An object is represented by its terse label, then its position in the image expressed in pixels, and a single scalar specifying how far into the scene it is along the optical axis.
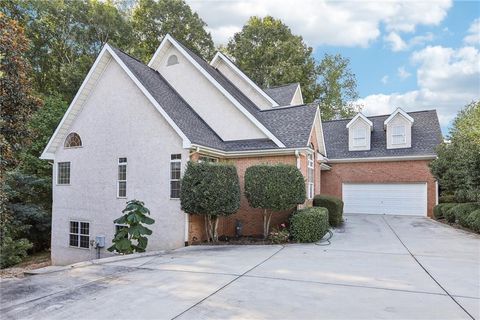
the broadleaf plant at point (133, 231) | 10.31
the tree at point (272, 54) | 31.88
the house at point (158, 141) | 12.32
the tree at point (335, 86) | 35.56
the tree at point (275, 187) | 11.23
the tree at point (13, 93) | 8.68
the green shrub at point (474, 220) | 13.45
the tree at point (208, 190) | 10.95
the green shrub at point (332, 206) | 15.47
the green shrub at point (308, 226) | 11.48
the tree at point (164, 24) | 31.03
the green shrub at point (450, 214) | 16.58
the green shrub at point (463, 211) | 14.92
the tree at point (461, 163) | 14.01
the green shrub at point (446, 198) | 20.66
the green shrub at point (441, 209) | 17.46
